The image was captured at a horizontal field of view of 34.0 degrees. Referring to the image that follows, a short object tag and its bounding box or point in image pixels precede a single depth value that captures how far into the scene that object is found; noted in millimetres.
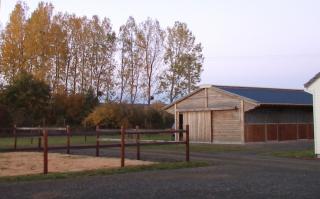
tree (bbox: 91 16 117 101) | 60075
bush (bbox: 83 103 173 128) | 46625
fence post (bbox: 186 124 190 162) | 18406
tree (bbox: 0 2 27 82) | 54750
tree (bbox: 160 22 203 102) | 61719
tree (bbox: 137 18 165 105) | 61500
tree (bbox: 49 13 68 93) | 56688
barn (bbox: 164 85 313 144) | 32844
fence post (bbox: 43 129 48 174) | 14694
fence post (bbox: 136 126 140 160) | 20400
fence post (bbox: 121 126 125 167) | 16672
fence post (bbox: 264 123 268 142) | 33744
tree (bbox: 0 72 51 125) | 51625
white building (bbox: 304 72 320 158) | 21798
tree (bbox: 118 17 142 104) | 61656
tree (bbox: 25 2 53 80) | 55000
